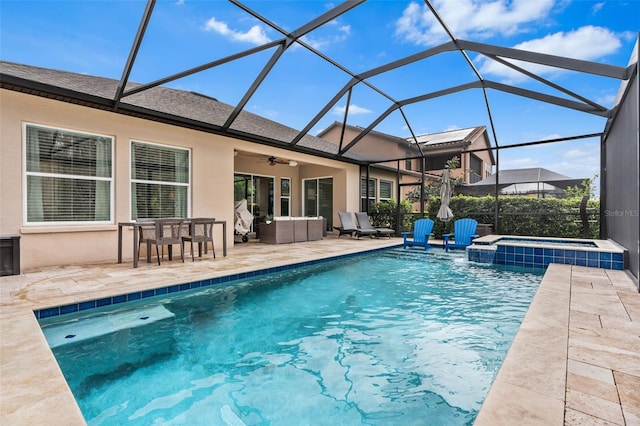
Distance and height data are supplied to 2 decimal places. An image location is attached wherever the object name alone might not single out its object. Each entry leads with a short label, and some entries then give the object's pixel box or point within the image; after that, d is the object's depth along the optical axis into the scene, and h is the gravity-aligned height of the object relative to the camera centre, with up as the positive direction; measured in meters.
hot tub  5.37 -0.77
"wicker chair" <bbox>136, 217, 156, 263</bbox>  5.89 -0.31
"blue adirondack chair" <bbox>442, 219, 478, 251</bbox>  8.62 -0.51
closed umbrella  9.87 +0.59
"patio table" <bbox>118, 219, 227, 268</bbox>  5.57 -0.32
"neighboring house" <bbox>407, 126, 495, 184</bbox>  16.56 +3.56
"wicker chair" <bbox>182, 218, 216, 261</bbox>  6.30 -0.32
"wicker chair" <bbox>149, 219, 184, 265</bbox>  5.71 -0.31
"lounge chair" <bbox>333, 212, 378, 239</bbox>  11.05 -0.50
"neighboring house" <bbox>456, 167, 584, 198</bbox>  11.33 +1.05
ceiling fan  10.28 +1.80
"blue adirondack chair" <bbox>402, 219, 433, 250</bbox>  9.02 -0.56
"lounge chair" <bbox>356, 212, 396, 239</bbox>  11.51 -0.34
